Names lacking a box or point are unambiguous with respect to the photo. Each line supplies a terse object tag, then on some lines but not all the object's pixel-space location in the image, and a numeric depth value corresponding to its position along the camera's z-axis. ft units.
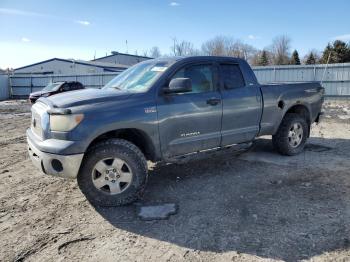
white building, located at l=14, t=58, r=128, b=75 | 129.49
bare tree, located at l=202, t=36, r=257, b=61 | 216.82
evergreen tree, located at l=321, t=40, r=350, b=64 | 119.44
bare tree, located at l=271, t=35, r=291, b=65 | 189.00
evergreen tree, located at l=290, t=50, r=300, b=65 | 157.21
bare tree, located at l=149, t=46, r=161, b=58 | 263.70
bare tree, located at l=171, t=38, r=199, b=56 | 219.41
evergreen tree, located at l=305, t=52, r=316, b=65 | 147.84
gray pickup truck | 13.67
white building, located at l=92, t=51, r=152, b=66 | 176.55
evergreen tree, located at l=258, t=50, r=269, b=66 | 175.23
